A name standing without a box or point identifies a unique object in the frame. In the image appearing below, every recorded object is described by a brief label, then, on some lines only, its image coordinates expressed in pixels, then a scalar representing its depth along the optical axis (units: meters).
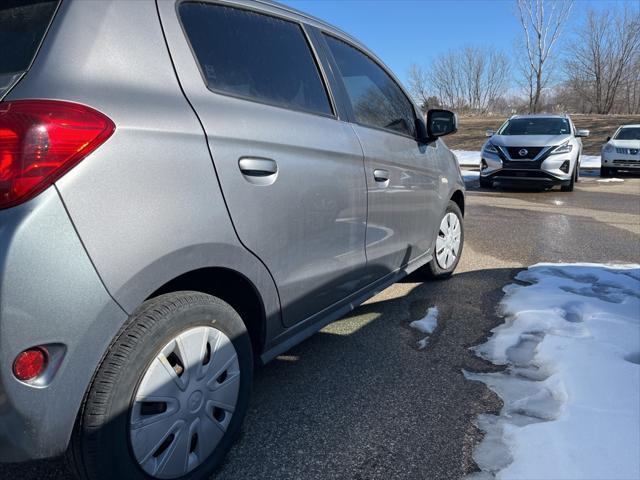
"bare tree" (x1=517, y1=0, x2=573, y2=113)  37.50
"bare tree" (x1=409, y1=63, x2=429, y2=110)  51.85
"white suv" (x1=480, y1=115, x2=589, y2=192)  9.91
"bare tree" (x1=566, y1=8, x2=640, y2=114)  41.81
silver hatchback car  1.29
